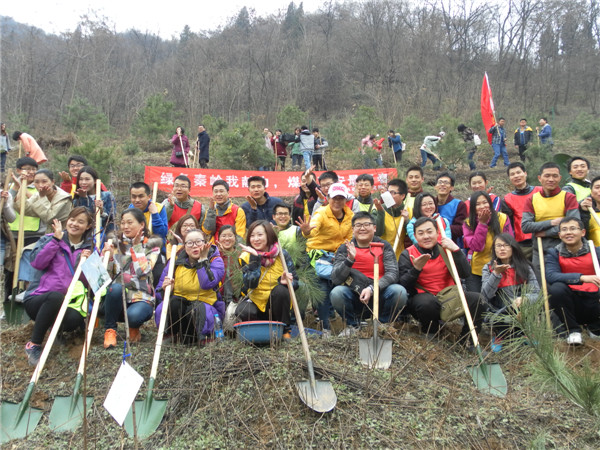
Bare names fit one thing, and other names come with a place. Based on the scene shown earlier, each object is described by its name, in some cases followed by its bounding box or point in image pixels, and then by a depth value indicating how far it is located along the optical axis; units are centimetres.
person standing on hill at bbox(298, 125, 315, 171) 1402
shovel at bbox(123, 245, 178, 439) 293
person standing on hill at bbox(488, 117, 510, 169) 1402
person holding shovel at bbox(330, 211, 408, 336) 428
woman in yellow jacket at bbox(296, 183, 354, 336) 487
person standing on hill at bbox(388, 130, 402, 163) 1466
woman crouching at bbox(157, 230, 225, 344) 393
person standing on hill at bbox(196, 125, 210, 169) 1291
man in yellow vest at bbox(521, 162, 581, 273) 482
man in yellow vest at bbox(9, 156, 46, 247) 504
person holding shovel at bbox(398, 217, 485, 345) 423
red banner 1030
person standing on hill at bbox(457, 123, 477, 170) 1358
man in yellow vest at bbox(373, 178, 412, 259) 517
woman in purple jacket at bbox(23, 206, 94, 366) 389
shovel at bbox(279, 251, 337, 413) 300
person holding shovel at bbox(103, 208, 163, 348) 415
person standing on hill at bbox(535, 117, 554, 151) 1404
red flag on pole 1085
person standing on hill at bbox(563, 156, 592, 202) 509
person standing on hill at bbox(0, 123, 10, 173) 1170
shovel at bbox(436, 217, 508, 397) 337
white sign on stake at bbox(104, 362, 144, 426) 210
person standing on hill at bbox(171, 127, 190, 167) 1255
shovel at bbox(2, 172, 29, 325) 450
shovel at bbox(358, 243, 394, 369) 361
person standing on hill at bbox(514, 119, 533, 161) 1443
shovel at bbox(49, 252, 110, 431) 302
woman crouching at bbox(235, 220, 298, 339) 411
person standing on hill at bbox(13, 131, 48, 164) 716
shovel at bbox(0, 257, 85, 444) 298
